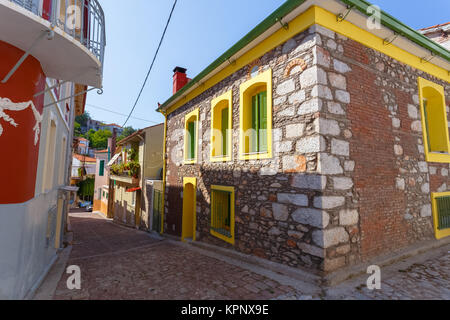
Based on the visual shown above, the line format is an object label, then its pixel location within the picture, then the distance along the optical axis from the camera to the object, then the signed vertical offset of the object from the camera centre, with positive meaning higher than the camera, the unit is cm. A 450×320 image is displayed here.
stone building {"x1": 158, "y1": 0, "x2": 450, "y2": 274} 383 +81
